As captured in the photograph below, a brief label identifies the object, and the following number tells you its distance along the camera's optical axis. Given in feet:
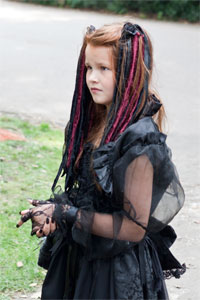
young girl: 10.74
